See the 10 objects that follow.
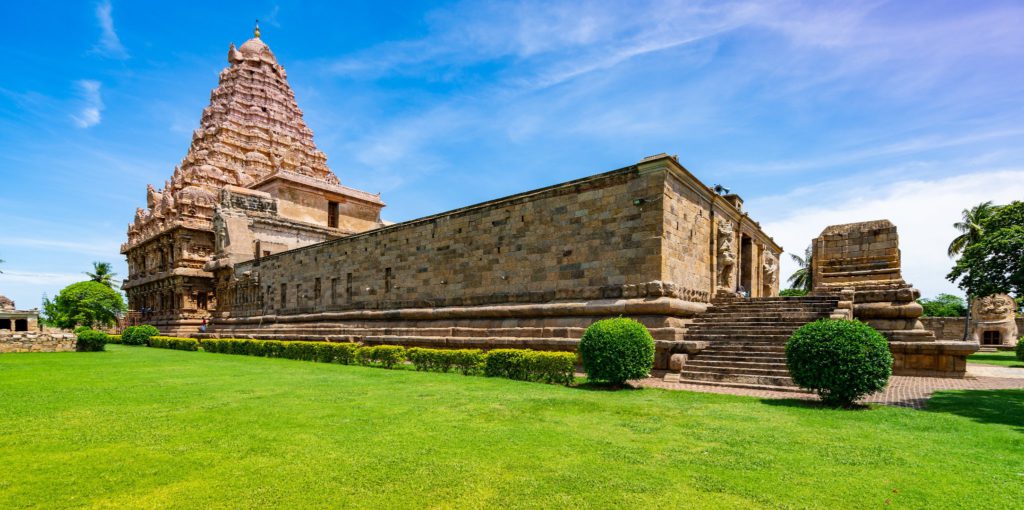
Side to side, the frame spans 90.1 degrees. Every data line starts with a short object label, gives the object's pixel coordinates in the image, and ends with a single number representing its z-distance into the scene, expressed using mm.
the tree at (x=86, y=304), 39750
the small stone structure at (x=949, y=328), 29547
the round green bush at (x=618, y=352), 10117
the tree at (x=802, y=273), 43531
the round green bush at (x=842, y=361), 7836
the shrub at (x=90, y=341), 21734
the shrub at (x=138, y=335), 28750
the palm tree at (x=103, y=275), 50975
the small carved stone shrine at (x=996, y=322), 29578
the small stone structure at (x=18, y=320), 29547
